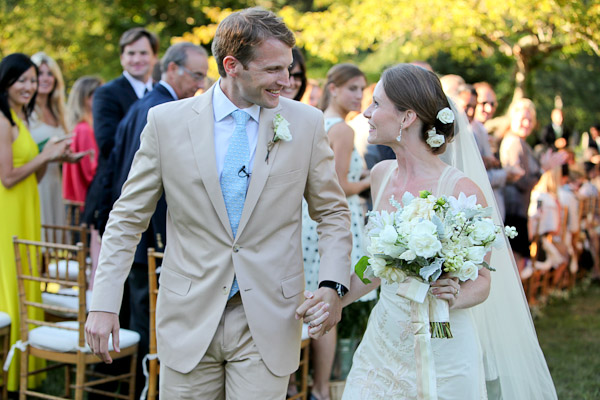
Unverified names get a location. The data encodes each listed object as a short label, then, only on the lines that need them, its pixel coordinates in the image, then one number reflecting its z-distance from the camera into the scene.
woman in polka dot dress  5.30
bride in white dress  3.17
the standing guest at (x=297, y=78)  5.46
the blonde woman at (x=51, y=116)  7.29
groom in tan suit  2.97
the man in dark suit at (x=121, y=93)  6.06
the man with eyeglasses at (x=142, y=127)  4.95
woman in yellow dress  5.59
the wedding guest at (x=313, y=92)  8.80
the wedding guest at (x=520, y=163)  7.61
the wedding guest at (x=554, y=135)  10.70
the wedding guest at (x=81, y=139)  7.38
